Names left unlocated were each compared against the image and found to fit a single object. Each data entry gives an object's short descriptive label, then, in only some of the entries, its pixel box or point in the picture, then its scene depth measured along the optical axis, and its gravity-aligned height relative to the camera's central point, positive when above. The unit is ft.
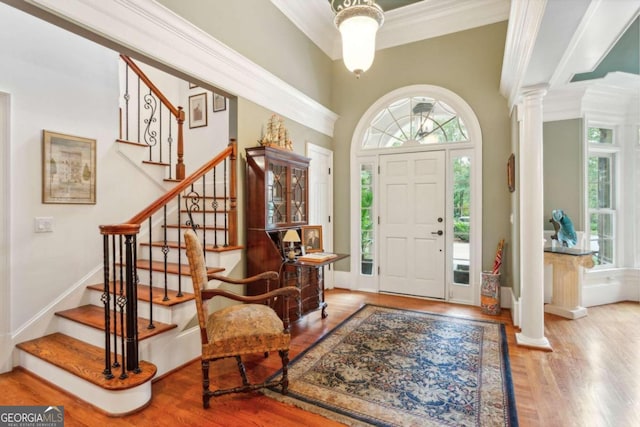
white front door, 15.28 -0.48
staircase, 7.02 -2.95
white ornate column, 10.07 -0.23
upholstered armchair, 7.00 -2.65
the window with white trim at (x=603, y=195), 14.90 +0.89
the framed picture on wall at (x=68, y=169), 9.52 +1.44
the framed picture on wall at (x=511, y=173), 12.28 +1.65
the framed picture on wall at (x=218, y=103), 14.39 +5.08
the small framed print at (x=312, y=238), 12.58 -0.98
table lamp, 10.96 -0.82
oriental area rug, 6.75 -4.19
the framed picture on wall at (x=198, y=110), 15.05 +5.02
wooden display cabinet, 10.75 +0.31
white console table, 12.46 -2.62
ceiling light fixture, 7.14 +4.27
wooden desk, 10.93 -2.55
